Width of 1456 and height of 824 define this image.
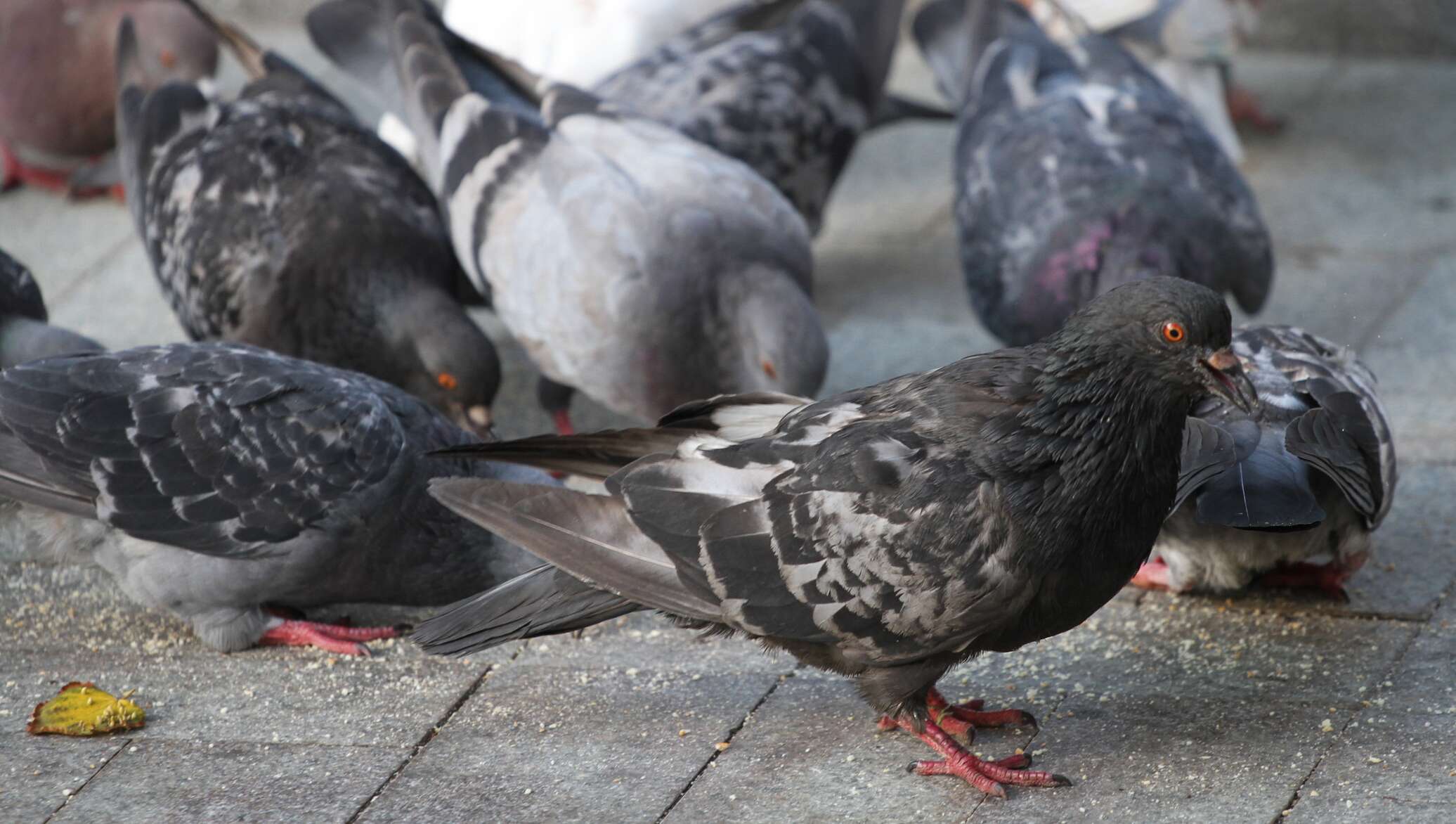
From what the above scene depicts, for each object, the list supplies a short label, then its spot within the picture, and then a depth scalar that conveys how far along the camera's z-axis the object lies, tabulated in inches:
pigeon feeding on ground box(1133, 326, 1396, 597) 321.1
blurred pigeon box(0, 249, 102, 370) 410.3
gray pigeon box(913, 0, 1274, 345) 462.9
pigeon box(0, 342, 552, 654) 348.2
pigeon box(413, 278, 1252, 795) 279.7
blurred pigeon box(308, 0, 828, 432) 439.2
